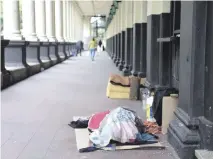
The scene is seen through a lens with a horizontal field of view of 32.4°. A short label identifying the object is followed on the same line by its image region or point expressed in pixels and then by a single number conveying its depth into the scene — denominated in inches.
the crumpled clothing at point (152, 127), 170.5
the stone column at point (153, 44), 243.0
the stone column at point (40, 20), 676.1
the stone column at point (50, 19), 768.3
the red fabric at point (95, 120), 173.0
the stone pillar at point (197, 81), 125.9
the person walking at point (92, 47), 948.0
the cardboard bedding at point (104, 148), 147.9
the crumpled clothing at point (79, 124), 182.5
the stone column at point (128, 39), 453.0
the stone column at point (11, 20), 441.1
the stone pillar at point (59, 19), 936.5
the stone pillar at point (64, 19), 1108.8
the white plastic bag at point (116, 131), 149.9
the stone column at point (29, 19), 572.1
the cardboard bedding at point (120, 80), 273.7
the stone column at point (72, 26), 1363.2
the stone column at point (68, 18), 1180.7
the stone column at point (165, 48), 225.0
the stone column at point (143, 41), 324.2
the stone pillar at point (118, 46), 688.8
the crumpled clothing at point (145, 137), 154.3
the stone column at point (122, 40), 539.8
